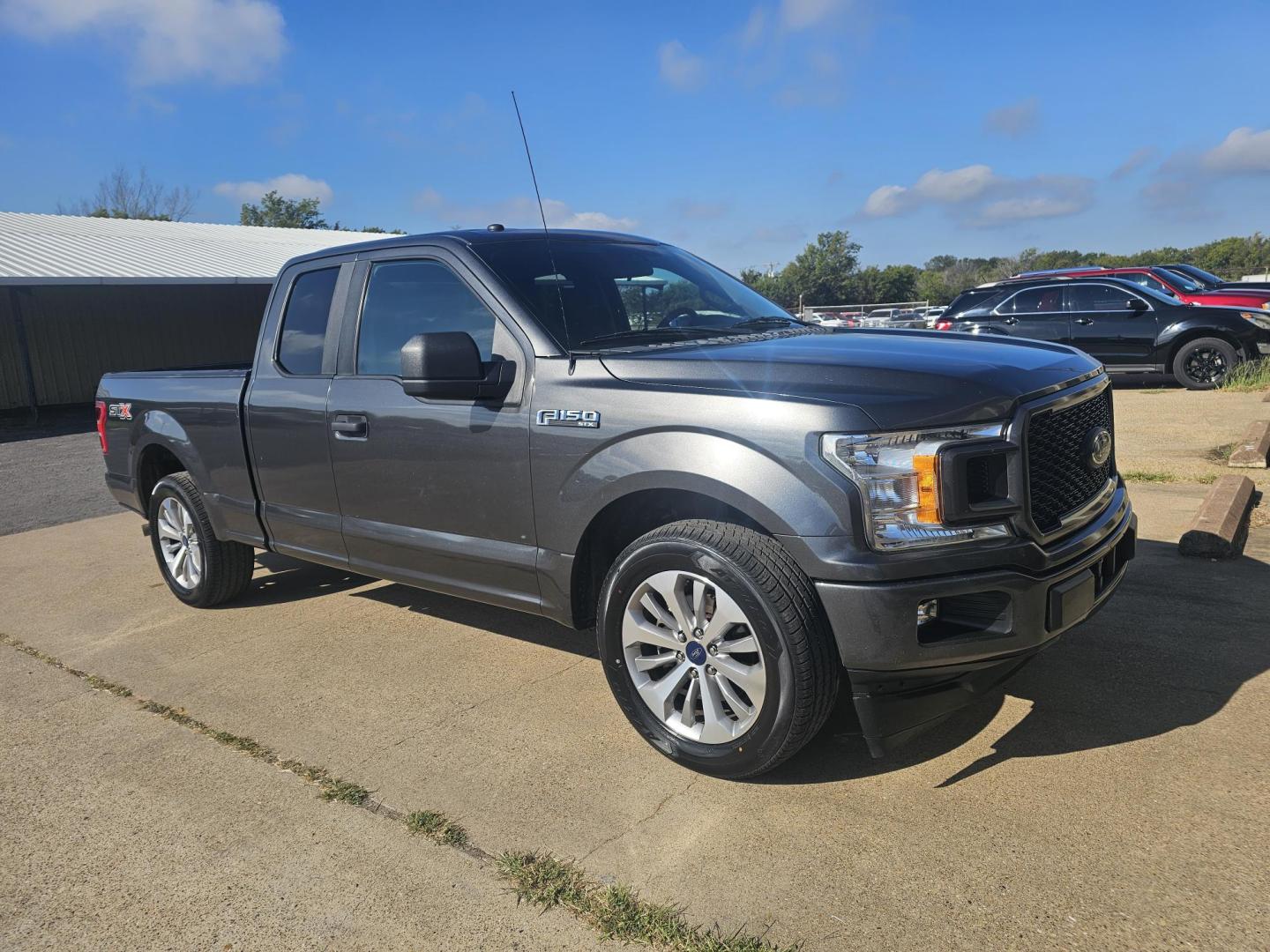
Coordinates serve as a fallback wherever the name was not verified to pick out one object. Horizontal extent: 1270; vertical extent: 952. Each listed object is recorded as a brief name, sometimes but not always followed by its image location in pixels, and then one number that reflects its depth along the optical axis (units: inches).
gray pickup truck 113.0
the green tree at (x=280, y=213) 3280.0
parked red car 533.6
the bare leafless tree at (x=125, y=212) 2500.5
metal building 789.2
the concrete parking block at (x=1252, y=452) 296.2
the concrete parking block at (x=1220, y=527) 205.2
